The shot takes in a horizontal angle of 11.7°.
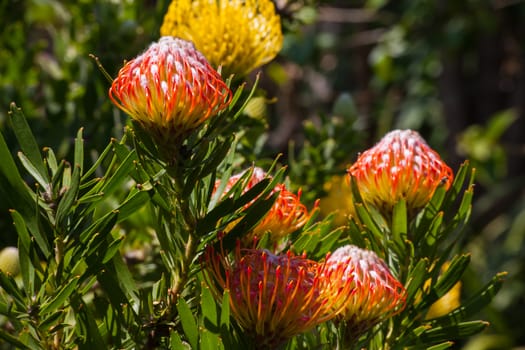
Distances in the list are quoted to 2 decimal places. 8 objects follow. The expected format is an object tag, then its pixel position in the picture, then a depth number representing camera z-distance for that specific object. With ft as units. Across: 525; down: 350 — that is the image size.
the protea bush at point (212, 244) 6.01
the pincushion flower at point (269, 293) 6.01
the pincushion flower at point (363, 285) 6.13
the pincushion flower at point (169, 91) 5.99
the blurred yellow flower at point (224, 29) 6.61
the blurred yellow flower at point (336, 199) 7.64
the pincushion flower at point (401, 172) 6.39
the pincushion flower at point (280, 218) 6.29
